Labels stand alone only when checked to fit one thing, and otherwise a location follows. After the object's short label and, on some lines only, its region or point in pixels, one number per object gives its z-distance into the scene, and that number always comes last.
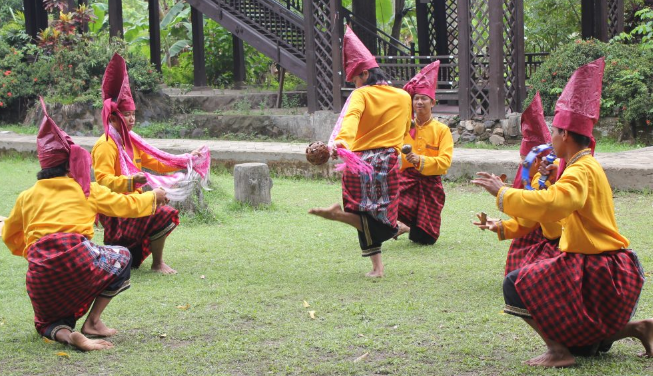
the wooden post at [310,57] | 15.04
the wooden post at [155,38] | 19.39
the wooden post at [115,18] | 18.61
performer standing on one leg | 6.50
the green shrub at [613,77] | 12.36
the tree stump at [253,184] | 9.81
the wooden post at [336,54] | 14.69
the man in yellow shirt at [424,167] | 7.45
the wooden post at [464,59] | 13.34
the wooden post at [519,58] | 13.42
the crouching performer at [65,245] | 4.82
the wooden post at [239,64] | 20.09
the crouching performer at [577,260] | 4.14
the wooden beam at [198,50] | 19.34
